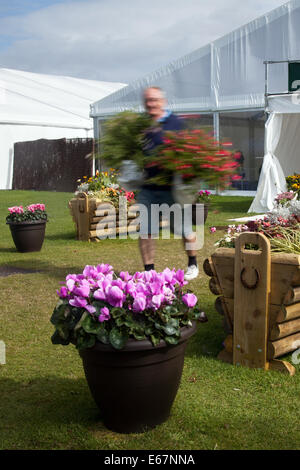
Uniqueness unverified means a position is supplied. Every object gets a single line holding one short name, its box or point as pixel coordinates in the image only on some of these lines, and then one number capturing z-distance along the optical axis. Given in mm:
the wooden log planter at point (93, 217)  10211
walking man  5402
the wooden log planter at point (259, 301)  3785
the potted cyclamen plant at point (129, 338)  2953
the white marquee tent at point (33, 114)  28000
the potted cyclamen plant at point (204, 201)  11406
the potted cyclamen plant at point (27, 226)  8992
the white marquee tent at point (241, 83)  16125
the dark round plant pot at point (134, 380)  2969
